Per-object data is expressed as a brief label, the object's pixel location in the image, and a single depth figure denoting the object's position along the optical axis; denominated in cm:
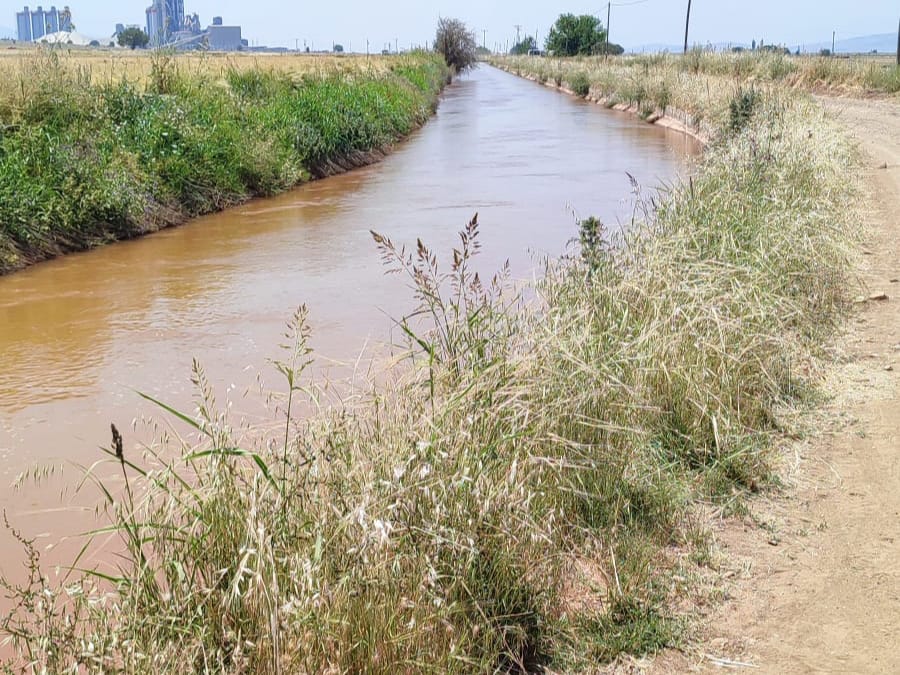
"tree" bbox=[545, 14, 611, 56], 9169
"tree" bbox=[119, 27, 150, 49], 9683
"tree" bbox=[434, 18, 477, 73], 7912
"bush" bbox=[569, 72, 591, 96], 4709
